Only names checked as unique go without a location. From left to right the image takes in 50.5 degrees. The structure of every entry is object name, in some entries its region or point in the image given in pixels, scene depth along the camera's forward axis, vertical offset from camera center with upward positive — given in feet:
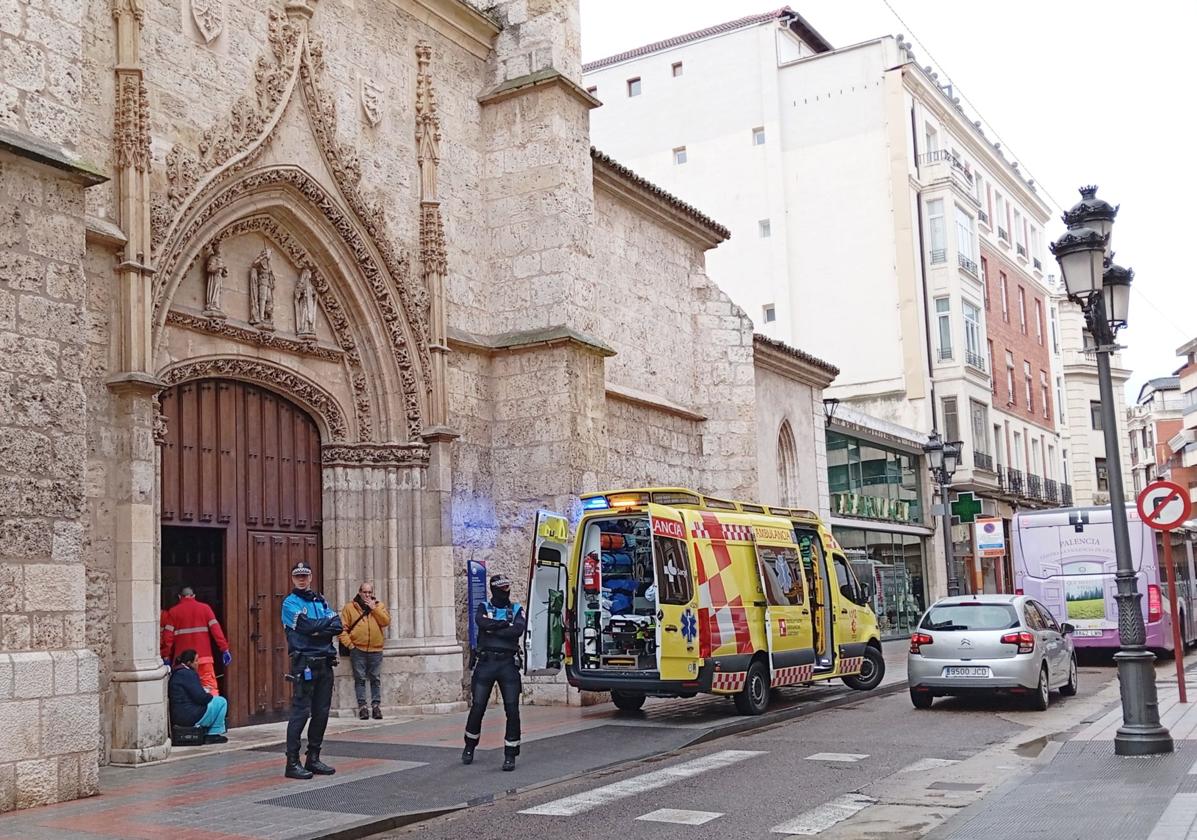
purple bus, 69.97 -0.55
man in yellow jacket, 46.32 -1.78
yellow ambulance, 44.39 -0.89
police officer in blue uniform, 33.58 -1.99
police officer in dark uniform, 35.58 -2.04
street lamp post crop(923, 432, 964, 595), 73.67 +5.88
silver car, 48.03 -3.31
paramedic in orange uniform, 40.19 -1.21
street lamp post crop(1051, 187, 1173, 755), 33.55 +4.70
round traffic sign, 41.93 +1.69
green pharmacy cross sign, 74.74 +3.35
